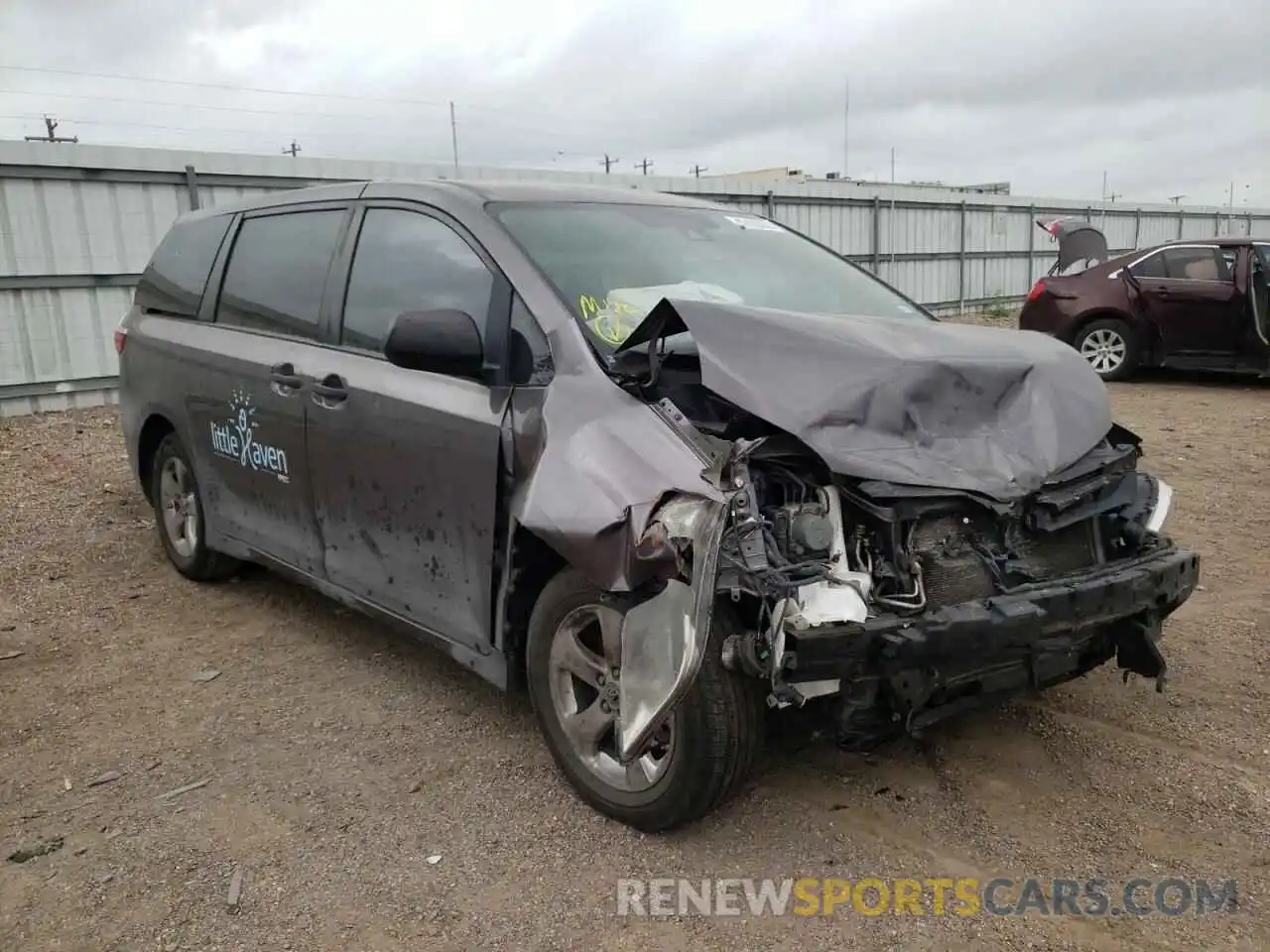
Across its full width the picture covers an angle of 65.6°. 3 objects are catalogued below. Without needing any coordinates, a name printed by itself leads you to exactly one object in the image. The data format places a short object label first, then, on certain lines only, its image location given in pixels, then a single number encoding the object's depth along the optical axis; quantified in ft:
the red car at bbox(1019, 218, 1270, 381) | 31.76
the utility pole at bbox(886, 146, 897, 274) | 59.77
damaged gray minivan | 8.09
